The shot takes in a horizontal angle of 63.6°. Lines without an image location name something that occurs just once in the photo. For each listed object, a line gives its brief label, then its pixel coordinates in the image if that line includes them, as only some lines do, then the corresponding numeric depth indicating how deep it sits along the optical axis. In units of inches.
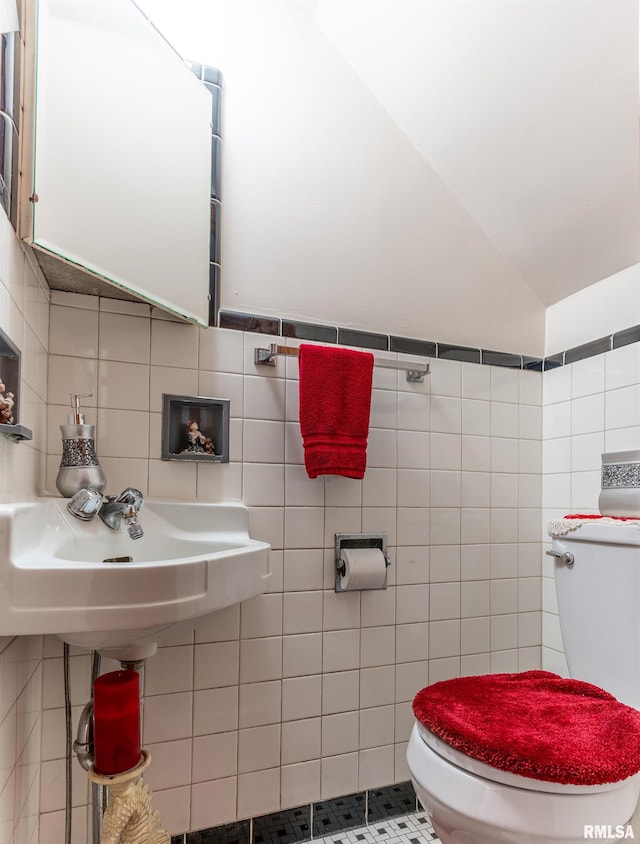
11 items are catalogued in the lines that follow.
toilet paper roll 56.9
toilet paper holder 59.0
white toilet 34.5
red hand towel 54.4
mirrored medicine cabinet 38.9
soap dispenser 45.5
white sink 30.8
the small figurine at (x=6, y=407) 33.2
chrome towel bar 55.4
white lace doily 50.3
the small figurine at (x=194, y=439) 53.8
